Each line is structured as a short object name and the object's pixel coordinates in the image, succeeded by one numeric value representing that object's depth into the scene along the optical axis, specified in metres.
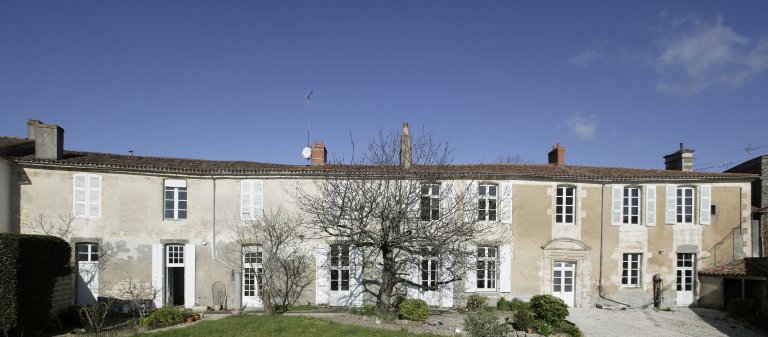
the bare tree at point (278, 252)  16.70
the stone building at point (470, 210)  16.17
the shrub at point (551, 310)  13.77
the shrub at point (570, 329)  13.43
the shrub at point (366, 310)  15.23
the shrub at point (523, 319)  13.74
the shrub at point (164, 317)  13.57
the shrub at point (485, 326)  11.59
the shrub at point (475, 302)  16.66
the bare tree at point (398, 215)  14.33
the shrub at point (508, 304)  16.66
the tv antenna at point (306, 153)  19.42
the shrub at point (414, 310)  14.30
